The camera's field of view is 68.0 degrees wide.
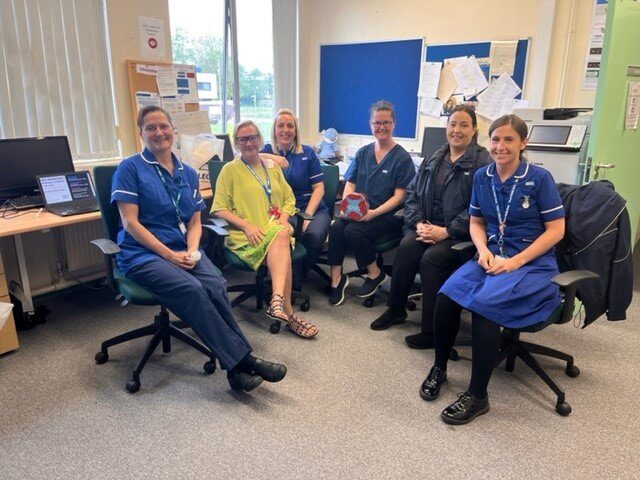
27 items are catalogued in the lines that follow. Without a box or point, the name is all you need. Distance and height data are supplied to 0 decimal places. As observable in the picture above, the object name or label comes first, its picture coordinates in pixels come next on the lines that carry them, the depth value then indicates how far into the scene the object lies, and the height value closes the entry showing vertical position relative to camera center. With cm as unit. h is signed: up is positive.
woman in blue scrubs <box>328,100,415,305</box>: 297 -54
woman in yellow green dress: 263 -57
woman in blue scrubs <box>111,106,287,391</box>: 205 -64
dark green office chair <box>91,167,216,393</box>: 210 -80
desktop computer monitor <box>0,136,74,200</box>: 264 -29
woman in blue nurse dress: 190 -64
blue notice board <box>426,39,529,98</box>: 358 +47
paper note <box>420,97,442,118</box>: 402 +5
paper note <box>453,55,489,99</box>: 376 +28
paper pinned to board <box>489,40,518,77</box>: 361 +42
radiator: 312 -87
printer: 285 -17
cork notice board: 322 +20
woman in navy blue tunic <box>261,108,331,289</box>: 300 -41
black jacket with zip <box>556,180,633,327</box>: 198 -56
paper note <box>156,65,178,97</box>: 336 +21
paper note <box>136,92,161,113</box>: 328 +8
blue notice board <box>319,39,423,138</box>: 414 +27
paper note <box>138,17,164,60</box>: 324 +49
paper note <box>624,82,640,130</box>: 280 +5
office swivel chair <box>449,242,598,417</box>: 184 -105
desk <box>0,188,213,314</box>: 227 -55
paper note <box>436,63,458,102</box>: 389 +23
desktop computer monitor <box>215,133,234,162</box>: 355 -28
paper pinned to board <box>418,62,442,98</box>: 397 +28
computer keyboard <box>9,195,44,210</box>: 259 -50
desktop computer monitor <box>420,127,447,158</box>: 373 -20
